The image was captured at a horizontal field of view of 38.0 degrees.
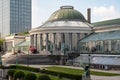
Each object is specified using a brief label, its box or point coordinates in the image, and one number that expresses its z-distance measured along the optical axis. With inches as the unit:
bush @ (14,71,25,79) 1043.4
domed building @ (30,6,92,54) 2077.9
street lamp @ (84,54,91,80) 796.7
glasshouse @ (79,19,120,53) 1648.3
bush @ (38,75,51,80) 852.2
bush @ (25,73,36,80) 943.7
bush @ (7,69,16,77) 1165.4
